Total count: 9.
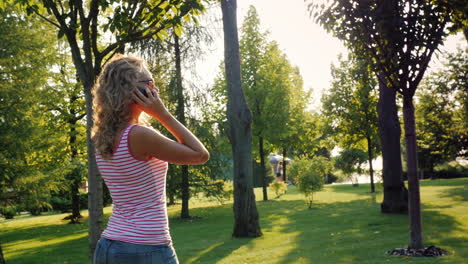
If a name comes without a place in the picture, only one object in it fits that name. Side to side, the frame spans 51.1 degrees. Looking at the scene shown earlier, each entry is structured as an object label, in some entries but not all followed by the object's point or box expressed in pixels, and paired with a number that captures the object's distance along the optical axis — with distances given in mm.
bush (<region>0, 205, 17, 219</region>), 15506
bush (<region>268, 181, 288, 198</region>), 35219
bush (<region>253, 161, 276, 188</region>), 54250
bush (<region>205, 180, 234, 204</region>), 24609
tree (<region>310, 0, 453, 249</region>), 9516
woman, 2525
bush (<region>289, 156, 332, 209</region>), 24672
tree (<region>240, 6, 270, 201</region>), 31844
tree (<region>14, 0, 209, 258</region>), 5805
